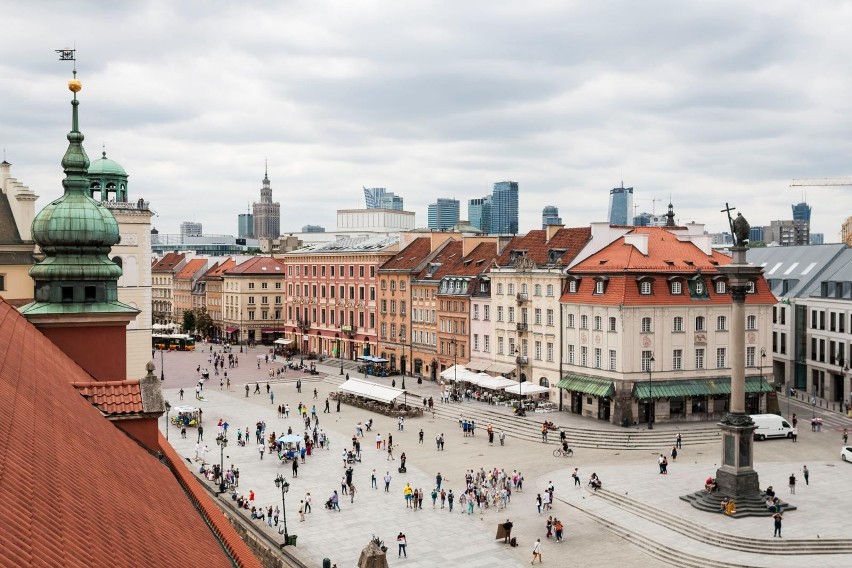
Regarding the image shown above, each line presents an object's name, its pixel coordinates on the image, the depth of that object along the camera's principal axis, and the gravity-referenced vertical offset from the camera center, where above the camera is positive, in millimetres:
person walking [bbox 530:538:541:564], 33000 -10863
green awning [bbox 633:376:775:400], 59406 -8089
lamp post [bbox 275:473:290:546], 33812 -9699
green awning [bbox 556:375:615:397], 60103 -8073
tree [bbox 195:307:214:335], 134500 -7197
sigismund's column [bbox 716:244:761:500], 39531 -7250
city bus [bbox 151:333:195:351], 118312 -9142
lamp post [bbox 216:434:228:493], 44856 -10199
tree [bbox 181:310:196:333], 140500 -7182
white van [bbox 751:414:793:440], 55625 -10115
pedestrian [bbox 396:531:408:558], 33781 -10742
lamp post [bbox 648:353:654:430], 58291 -9026
